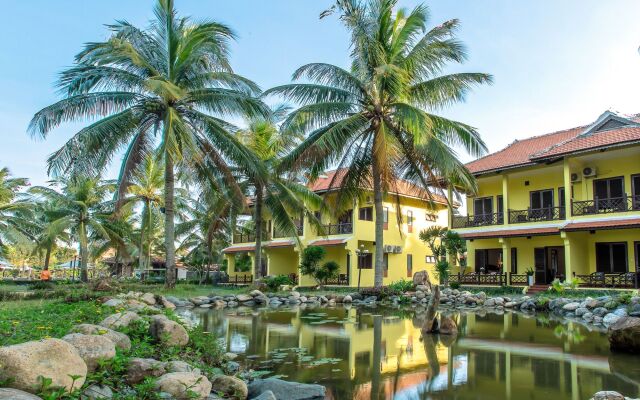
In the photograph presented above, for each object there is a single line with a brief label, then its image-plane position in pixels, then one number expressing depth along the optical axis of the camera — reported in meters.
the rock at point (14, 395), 3.23
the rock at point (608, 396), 4.97
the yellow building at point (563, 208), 19.05
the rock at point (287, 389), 5.53
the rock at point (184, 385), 4.48
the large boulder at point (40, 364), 3.58
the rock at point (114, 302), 8.94
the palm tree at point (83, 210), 25.62
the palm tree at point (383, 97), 16.16
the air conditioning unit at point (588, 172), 20.42
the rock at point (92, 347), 4.48
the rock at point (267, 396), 5.00
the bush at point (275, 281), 23.38
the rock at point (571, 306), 15.27
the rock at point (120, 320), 6.23
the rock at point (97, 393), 3.90
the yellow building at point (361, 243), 26.84
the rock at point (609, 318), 12.66
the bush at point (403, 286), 20.06
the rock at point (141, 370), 4.74
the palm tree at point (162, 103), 14.95
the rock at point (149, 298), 12.66
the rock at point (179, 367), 5.17
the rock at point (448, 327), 10.73
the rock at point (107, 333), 5.33
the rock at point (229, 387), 5.38
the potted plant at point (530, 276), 20.81
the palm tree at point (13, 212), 24.23
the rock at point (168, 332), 6.34
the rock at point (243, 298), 18.55
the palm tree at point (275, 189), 20.97
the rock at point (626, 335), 8.27
